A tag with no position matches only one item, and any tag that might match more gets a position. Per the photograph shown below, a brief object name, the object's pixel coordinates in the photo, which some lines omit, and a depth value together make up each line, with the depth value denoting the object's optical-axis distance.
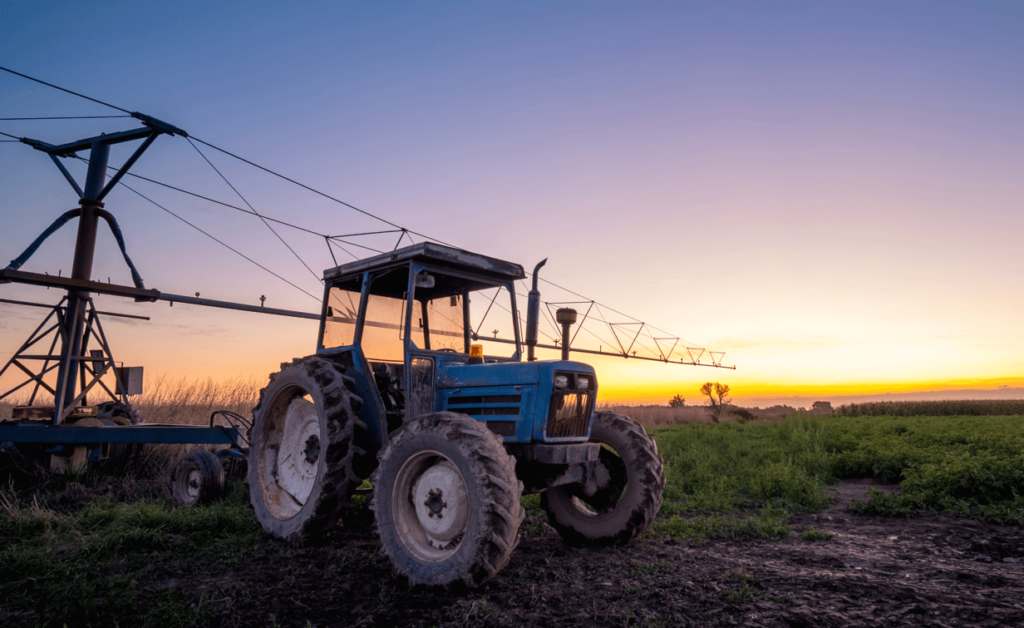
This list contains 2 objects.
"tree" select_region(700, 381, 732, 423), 46.68
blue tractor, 4.45
